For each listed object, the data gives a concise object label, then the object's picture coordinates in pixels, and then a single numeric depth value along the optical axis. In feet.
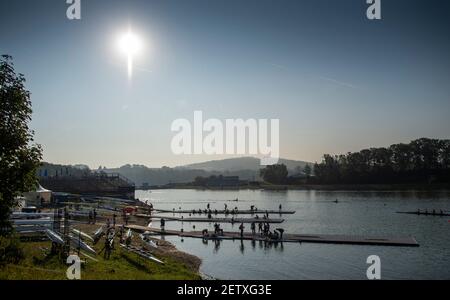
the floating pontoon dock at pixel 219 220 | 277.52
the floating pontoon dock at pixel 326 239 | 175.42
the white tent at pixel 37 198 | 260.27
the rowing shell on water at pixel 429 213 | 289.53
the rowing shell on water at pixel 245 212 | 345.72
